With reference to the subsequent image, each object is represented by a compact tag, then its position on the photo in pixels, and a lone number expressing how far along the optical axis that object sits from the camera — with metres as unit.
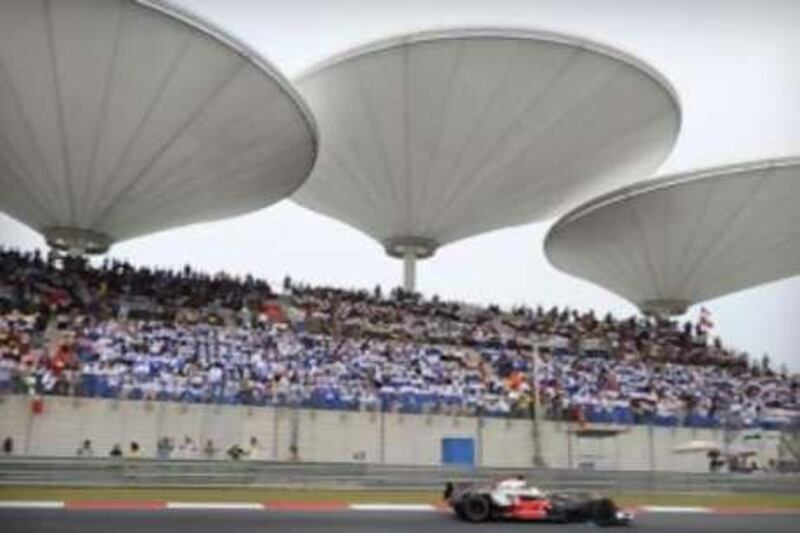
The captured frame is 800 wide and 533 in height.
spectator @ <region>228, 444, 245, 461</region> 27.25
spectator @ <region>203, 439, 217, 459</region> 27.92
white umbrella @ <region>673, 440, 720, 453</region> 32.09
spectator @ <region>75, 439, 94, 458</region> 27.00
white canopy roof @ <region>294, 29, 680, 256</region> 40.78
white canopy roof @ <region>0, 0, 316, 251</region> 33.78
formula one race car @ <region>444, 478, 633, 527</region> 17.45
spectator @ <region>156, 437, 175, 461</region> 27.66
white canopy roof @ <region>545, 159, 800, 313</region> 47.59
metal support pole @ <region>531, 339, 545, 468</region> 31.61
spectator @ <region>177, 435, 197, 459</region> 27.81
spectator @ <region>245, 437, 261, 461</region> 28.05
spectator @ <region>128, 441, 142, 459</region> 27.32
